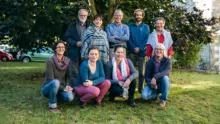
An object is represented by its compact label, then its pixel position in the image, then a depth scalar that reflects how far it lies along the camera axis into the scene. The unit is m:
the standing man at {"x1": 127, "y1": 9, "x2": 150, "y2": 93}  6.07
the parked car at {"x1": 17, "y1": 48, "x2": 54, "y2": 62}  20.95
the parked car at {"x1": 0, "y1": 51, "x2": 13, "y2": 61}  22.50
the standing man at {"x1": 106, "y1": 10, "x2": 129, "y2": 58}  5.80
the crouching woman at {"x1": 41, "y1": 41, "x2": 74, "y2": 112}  5.00
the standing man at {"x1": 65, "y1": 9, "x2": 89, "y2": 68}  5.96
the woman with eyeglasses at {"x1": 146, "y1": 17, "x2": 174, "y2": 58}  5.79
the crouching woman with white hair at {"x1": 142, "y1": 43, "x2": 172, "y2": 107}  5.37
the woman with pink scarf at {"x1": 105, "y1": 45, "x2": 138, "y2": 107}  5.34
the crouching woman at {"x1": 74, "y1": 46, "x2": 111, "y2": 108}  5.11
